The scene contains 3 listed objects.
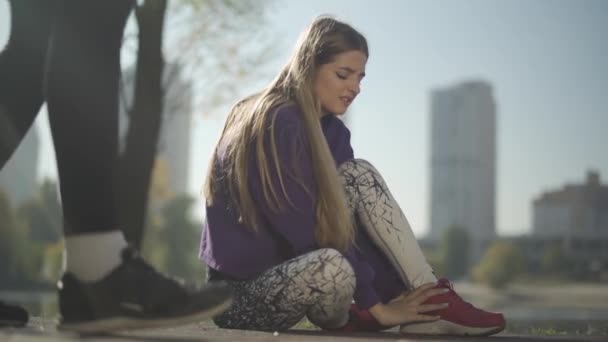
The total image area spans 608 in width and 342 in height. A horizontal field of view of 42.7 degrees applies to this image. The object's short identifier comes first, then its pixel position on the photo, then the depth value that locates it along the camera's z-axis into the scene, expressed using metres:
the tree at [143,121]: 9.89
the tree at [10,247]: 49.28
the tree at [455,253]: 106.50
